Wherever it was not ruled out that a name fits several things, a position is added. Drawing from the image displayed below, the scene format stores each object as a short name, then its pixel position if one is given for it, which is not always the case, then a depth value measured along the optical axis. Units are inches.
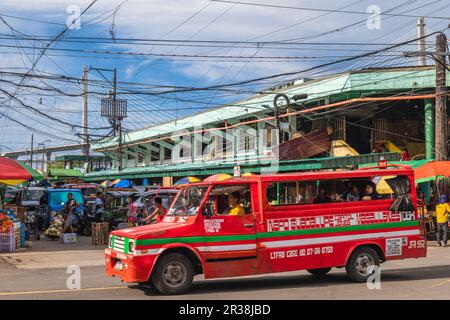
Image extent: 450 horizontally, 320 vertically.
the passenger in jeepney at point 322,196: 441.4
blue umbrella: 1526.1
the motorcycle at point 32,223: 908.6
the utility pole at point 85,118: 2413.9
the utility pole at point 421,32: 1245.6
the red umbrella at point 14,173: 725.3
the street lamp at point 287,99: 1034.2
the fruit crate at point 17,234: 719.7
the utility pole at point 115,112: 1624.3
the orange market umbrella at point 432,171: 839.7
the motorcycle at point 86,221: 1012.5
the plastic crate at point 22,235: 754.6
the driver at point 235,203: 413.0
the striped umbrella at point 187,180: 1150.8
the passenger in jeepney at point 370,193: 456.6
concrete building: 1082.1
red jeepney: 385.1
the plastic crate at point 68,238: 831.1
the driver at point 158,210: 580.4
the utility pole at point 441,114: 898.1
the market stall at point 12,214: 706.2
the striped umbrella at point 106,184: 1533.0
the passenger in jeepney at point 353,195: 451.8
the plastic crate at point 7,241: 706.2
